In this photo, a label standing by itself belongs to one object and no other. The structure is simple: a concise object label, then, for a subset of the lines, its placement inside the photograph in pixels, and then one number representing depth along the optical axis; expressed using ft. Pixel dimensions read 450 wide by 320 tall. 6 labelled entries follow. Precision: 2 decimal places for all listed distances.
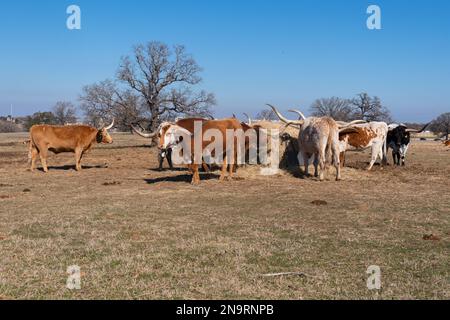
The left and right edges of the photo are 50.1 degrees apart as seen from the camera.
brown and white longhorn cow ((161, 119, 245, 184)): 39.88
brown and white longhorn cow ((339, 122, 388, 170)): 49.55
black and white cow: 56.95
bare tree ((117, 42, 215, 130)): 111.96
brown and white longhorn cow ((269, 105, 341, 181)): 41.57
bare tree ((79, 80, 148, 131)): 107.04
